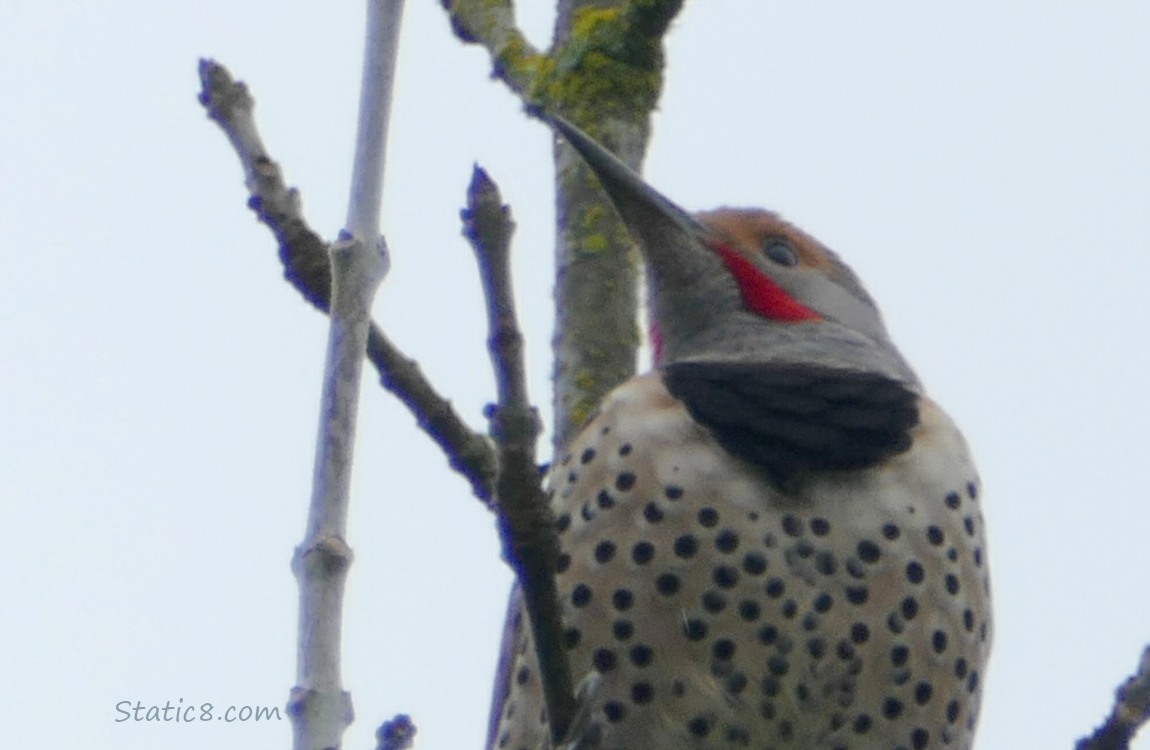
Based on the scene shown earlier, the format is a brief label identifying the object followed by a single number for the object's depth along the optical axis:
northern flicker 8.68
